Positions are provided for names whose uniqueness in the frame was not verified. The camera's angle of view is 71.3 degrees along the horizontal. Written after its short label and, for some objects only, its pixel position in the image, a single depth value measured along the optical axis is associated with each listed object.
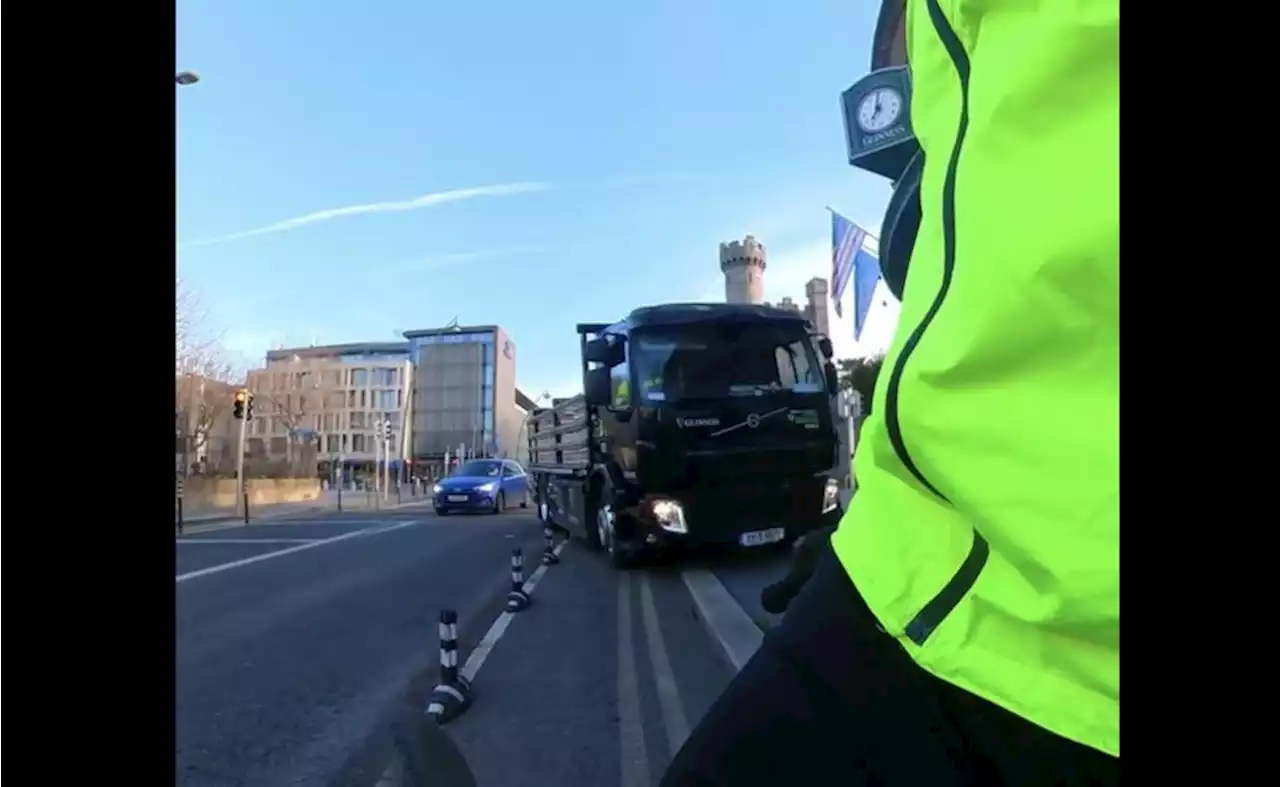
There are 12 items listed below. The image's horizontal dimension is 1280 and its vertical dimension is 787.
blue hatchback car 25.06
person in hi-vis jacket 0.77
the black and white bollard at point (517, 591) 8.25
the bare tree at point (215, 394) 25.52
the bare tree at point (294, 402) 48.50
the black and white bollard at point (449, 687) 4.75
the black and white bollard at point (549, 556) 11.80
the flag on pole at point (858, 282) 9.23
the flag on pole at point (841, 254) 12.85
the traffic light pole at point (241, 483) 24.13
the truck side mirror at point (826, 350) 10.02
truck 9.12
